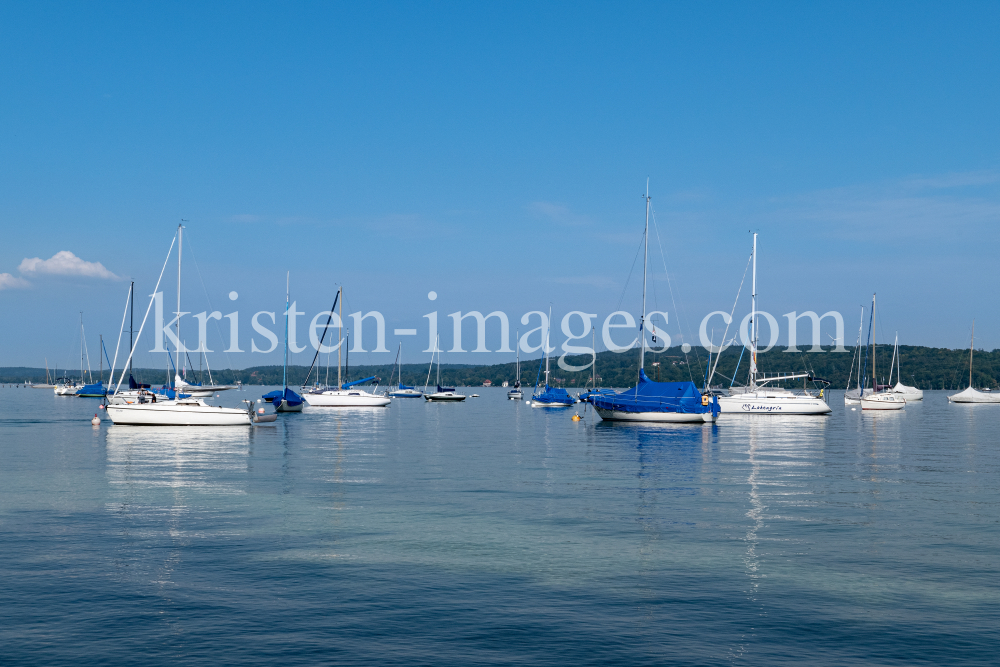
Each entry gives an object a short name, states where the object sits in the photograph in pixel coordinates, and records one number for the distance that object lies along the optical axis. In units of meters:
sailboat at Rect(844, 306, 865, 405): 154.75
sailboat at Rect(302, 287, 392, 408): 128.25
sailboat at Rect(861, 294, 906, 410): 130.62
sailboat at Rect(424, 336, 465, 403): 184.52
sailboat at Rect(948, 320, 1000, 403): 182.50
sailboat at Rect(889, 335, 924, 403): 188.48
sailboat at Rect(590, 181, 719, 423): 80.81
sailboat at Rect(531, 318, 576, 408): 150.00
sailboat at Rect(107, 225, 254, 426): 70.25
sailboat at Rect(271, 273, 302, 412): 105.00
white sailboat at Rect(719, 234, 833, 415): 100.25
